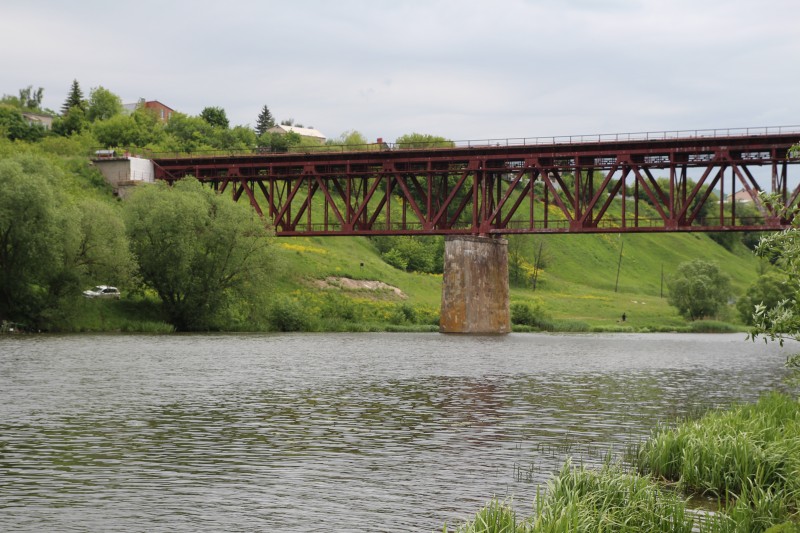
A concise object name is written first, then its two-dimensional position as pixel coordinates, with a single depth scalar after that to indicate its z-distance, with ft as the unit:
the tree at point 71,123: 549.13
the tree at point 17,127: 482.69
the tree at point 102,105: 587.68
